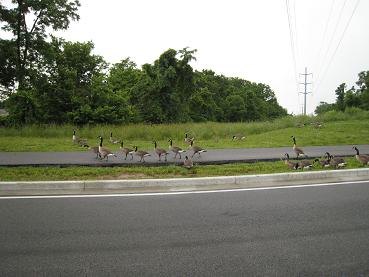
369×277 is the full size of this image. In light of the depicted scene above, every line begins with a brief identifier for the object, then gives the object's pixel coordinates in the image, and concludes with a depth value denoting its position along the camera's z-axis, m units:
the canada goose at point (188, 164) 11.96
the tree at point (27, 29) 33.28
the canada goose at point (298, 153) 14.72
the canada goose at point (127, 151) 14.14
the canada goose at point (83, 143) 18.29
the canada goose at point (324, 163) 13.06
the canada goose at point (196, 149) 14.62
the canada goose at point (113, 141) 20.38
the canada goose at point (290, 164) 12.56
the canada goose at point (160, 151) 13.73
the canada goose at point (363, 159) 12.97
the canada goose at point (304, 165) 12.48
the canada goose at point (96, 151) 14.37
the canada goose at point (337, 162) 12.63
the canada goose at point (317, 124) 28.94
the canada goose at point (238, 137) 23.03
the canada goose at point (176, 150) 14.36
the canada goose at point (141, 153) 13.34
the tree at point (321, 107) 178.80
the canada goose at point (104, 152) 13.40
